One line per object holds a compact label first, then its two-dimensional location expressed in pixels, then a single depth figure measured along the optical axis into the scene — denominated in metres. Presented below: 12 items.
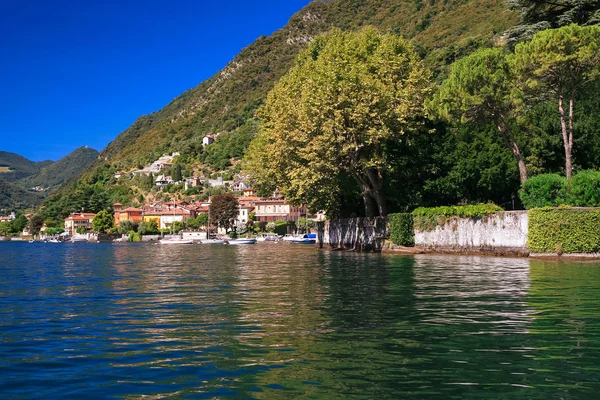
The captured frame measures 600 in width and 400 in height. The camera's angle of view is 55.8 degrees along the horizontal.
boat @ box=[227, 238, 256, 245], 98.88
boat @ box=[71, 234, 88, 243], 155.30
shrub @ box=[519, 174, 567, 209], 32.69
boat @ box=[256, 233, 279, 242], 116.08
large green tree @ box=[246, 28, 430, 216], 38.88
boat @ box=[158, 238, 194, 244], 110.44
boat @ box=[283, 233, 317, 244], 100.06
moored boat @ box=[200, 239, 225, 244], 111.12
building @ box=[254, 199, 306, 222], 148.38
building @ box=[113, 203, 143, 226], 172.25
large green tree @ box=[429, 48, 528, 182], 36.28
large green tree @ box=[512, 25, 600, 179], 32.97
